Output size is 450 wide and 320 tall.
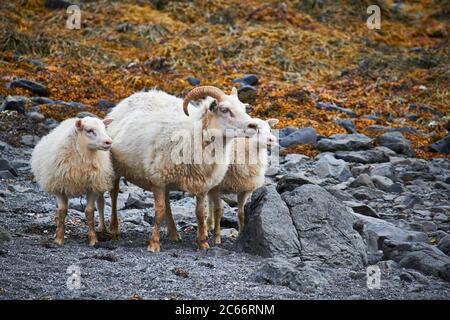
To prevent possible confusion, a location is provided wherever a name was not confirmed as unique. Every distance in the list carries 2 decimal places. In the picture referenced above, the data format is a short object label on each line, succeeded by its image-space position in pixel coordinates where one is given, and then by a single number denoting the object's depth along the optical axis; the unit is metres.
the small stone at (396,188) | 13.54
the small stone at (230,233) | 10.26
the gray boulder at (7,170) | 13.00
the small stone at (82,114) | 15.98
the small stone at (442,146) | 17.08
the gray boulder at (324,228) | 8.51
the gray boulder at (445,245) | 9.14
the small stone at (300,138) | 16.89
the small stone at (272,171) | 14.43
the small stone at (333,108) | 20.31
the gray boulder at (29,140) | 15.39
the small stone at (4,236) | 8.70
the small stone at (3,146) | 14.81
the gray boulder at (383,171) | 14.37
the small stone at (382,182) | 13.64
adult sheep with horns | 8.95
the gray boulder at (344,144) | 16.39
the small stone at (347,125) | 18.42
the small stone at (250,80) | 22.23
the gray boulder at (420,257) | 7.96
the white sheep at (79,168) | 9.05
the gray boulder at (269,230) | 8.58
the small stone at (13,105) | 17.09
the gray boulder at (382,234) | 9.44
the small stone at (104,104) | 18.77
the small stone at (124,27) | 26.31
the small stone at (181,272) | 7.59
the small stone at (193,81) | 21.97
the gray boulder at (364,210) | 11.34
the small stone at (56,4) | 27.70
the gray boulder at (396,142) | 16.70
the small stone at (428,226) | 10.86
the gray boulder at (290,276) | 7.23
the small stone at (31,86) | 18.84
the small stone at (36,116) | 16.75
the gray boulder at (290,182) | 9.92
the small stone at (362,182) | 13.59
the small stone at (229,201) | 12.48
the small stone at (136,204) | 11.88
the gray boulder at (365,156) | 15.62
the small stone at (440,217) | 11.51
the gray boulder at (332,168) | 14.34
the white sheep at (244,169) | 9.89
